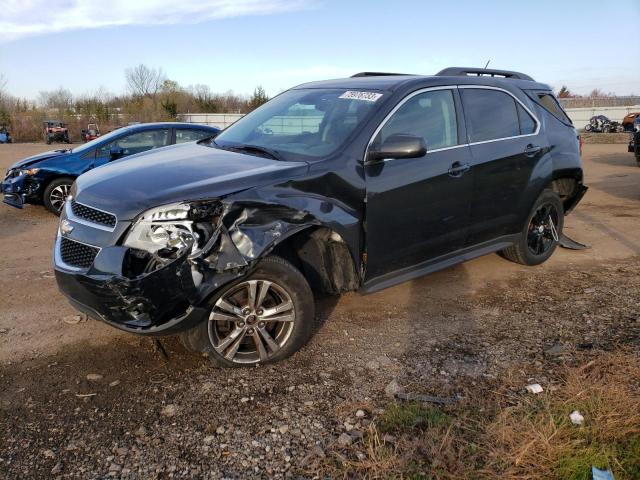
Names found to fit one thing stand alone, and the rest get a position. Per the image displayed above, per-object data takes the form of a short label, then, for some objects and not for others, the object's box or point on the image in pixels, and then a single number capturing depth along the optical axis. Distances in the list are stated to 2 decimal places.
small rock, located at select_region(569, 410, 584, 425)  2.85
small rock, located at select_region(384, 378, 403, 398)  3.29
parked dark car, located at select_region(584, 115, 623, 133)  34.22
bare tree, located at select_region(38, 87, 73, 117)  48.94
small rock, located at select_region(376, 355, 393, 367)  3.69
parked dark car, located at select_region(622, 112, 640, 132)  29.50
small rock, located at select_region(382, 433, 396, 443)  2.76
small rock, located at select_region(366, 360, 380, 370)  3.64
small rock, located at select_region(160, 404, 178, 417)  3.09
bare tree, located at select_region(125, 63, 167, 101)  64.75
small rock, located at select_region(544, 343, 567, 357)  3.79
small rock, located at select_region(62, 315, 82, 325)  4.34
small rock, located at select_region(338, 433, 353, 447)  2.78
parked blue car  8.44
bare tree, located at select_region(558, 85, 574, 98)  69.84
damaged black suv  3.18
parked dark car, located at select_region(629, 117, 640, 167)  13.34
